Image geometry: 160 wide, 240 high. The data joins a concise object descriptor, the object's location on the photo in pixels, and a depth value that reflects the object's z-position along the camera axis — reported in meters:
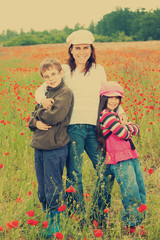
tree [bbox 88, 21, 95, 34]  76.34
